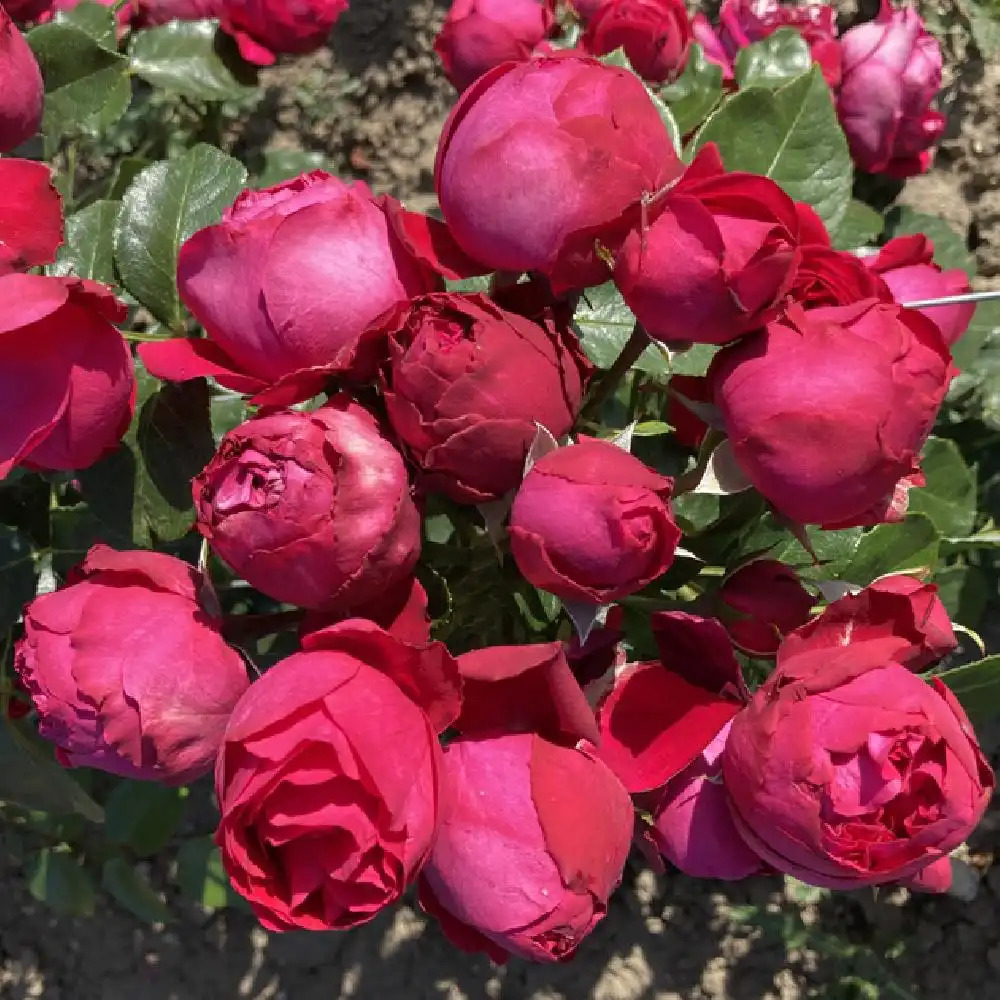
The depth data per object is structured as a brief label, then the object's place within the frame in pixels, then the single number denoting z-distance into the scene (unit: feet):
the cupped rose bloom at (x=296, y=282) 1.97
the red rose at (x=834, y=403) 1.88
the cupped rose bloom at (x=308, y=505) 1.80
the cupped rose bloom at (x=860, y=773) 1.85
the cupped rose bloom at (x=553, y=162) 1.90
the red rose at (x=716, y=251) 1.90
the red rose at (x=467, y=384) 1.88
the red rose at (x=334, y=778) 1.70
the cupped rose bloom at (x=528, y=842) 1.85
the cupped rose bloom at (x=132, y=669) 2.00
